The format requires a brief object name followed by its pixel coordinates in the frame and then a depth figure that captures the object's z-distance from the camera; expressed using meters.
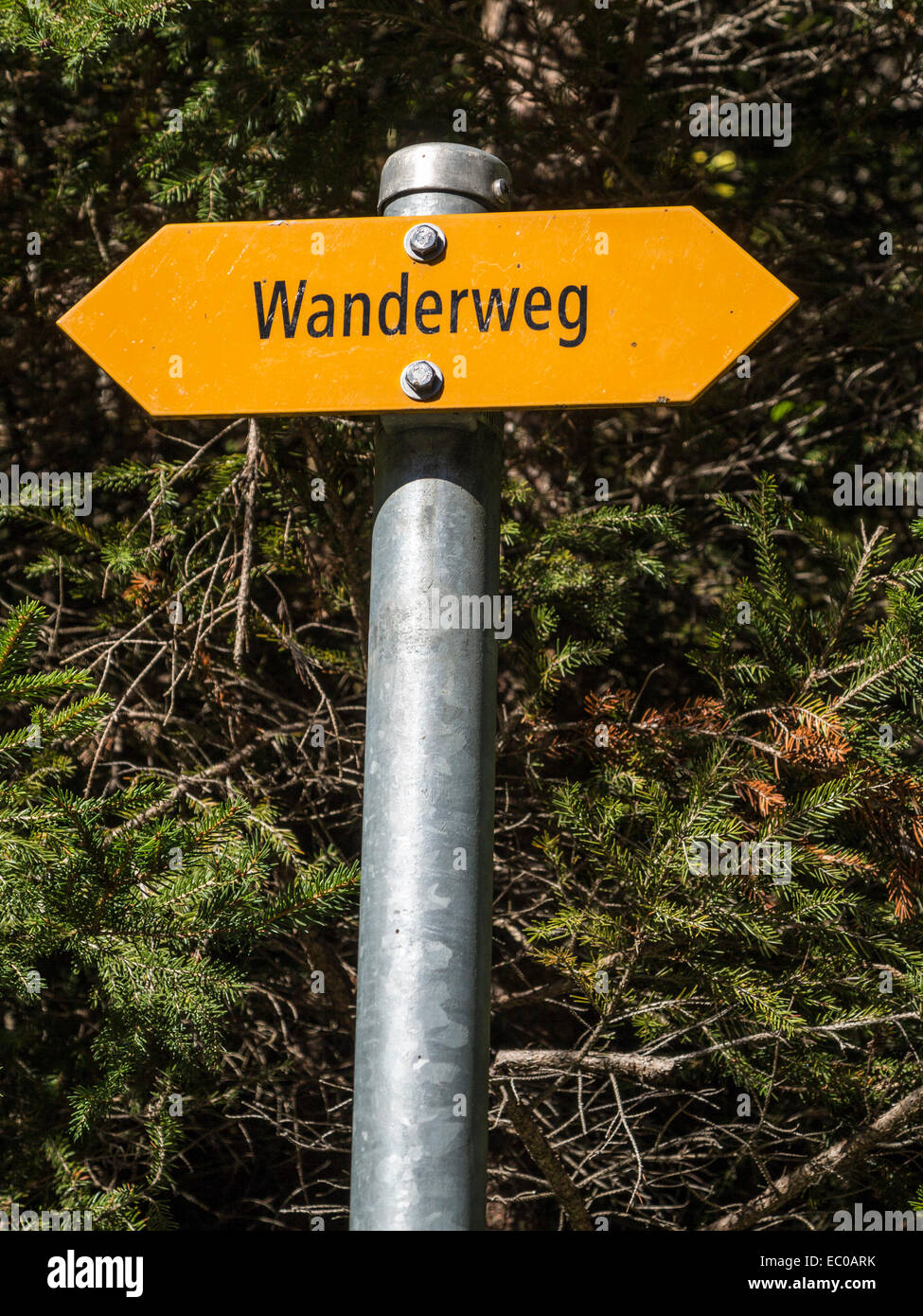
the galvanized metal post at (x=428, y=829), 2.35
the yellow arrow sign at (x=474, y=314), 2.42
